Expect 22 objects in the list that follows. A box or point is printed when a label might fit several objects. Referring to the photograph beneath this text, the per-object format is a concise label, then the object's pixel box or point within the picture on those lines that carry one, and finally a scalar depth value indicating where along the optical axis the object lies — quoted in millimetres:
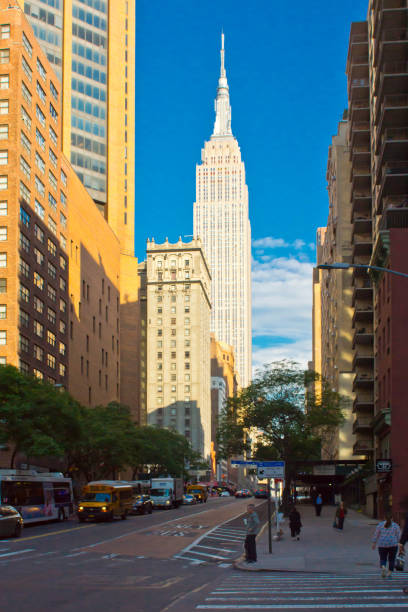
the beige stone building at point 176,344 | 183625
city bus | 41906
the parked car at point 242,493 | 126912
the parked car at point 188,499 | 96188
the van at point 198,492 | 105500
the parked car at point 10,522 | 34562
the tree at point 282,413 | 63938
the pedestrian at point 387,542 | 20406
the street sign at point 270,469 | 30250
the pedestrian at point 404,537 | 24703
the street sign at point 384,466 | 46500
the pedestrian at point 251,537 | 24906
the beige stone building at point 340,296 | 88875
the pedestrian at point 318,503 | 60156
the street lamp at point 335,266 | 21395
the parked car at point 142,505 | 62062
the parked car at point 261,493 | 120500
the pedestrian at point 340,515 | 42656
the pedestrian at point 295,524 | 36312
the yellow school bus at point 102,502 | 49938
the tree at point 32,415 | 51188
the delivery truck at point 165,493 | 77188
